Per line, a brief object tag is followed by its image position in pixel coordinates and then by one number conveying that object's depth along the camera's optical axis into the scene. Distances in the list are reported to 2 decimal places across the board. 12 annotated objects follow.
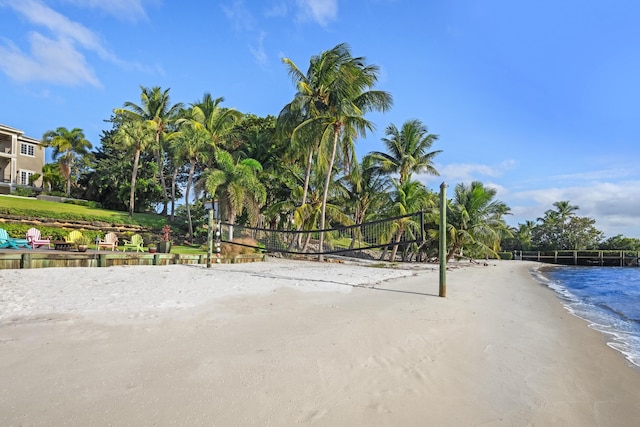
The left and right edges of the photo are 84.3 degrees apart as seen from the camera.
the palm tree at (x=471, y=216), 24.42
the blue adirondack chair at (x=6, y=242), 13.88
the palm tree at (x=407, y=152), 26.25
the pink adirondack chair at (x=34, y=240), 15.09
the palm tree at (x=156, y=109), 29.64
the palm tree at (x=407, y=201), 22.39
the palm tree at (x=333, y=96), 18.89
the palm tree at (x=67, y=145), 35.50
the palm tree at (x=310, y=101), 19.16
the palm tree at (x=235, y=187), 21.05
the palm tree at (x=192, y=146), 24.00
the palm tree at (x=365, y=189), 26.31
